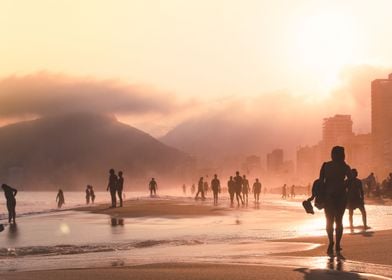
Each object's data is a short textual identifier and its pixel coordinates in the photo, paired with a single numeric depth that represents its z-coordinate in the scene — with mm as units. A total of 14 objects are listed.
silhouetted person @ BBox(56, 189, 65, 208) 62156
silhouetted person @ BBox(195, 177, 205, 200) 57375
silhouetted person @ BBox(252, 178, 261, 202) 54528
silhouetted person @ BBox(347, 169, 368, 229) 21531
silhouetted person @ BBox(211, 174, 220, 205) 50425
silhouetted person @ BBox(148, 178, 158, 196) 64250
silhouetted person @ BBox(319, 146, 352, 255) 13016
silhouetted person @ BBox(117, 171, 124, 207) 37906
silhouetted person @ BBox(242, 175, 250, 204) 48709
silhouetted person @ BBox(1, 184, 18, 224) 29438
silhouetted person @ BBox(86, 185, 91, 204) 64212
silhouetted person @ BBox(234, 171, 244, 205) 44375
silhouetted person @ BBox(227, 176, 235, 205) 45469
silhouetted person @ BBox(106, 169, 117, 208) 37750
